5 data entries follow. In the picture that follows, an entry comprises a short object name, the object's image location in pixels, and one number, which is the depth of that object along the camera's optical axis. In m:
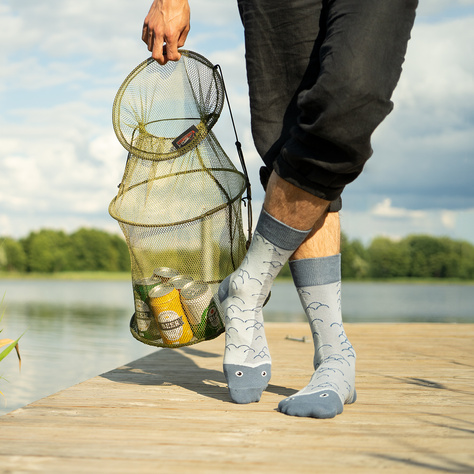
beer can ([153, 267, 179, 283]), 1.87
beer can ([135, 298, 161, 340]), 1.80
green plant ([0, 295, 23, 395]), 1.78
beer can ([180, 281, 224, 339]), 1.75
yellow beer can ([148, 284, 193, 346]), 1.71
